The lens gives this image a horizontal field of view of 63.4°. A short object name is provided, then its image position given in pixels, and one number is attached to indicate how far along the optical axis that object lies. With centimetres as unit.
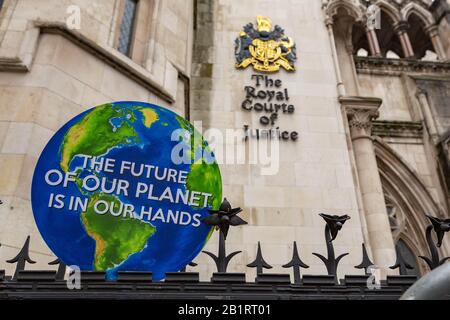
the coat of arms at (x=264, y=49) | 1173
